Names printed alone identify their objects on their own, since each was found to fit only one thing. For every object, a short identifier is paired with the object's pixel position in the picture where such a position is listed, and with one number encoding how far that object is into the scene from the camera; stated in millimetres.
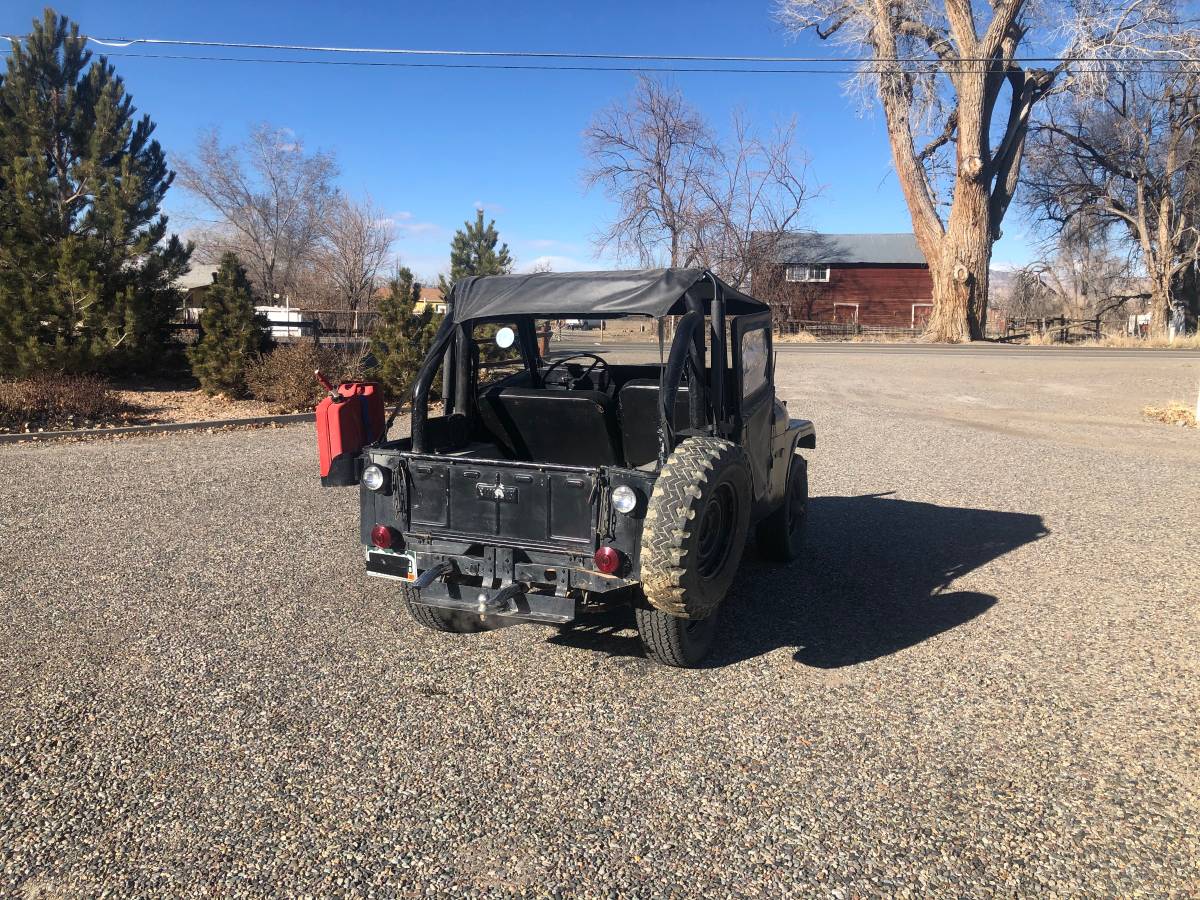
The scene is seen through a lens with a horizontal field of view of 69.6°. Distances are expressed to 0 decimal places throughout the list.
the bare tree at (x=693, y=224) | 40938
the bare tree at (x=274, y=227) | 43969
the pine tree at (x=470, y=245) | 31844
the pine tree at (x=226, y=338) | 15156
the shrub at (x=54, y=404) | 11758
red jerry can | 4816
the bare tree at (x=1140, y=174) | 39375
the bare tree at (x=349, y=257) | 40312
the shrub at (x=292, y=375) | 14414
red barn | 49562
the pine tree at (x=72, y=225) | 14688
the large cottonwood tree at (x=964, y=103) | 31531
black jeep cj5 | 3904
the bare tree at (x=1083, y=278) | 45844
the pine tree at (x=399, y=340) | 15602
